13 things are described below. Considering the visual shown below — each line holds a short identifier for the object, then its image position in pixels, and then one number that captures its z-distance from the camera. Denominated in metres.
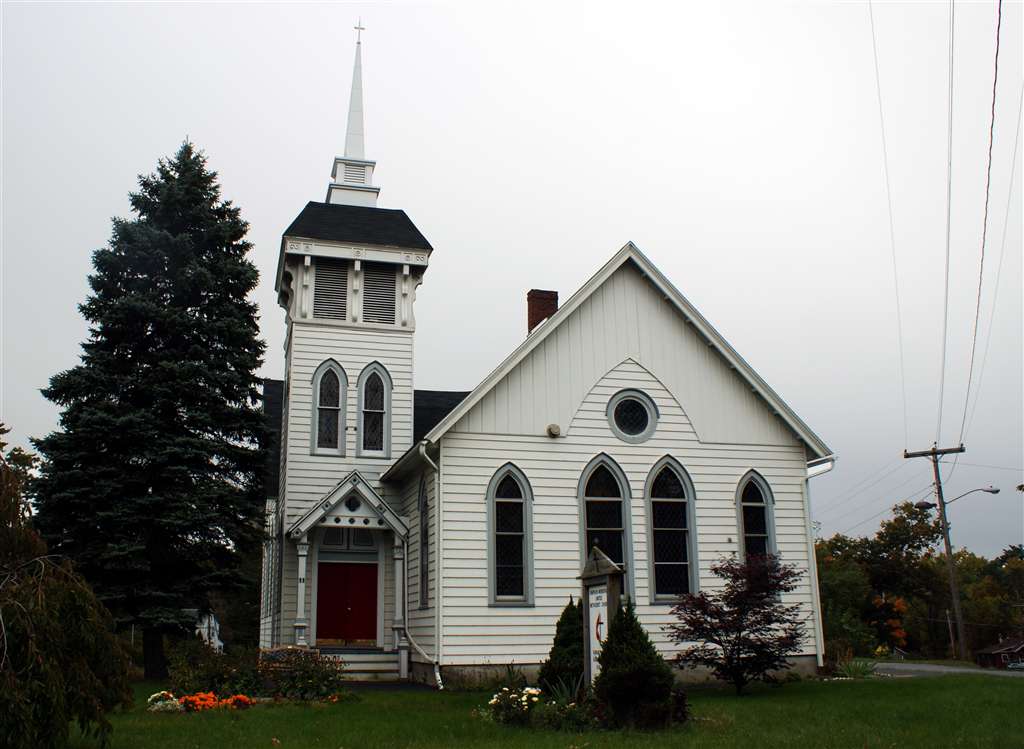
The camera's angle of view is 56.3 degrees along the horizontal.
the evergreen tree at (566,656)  13.91
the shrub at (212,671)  15.55
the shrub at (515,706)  12.31
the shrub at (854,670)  20.08
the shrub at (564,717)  11.91
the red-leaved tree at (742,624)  16.47
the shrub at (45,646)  7.88
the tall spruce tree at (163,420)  19.48
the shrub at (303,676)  15.28
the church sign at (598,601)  12.66
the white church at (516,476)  18.86
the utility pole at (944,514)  38.03
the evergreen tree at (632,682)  11.77
